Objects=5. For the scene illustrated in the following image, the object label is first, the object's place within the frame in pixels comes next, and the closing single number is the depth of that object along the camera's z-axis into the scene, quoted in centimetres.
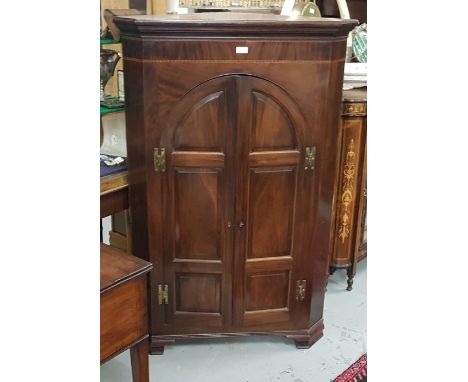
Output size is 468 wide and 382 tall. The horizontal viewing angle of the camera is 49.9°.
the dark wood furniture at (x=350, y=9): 320
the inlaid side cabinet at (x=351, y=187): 231
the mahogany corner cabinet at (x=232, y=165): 173
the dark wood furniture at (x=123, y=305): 135
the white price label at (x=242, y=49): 172
